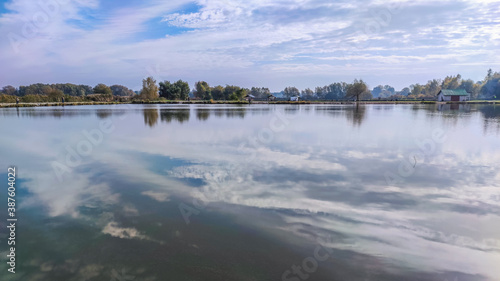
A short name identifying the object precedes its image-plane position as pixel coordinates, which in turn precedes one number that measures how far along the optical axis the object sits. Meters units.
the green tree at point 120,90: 179.88
